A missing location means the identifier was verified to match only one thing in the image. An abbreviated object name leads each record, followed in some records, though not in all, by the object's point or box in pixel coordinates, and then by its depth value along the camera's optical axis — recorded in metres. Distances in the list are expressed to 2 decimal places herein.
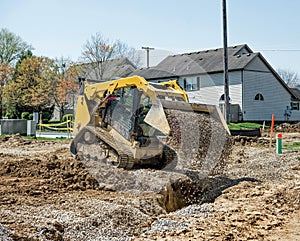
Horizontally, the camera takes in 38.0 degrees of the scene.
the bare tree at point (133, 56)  43.31
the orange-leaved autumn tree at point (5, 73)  44.28
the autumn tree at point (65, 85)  39.83
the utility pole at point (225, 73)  22.62
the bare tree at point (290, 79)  86.44
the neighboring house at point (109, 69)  41.28
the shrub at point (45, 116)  40.42
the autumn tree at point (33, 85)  40.75
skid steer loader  9.20
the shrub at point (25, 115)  40.59
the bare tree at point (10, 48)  47.41
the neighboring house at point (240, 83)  35.03
